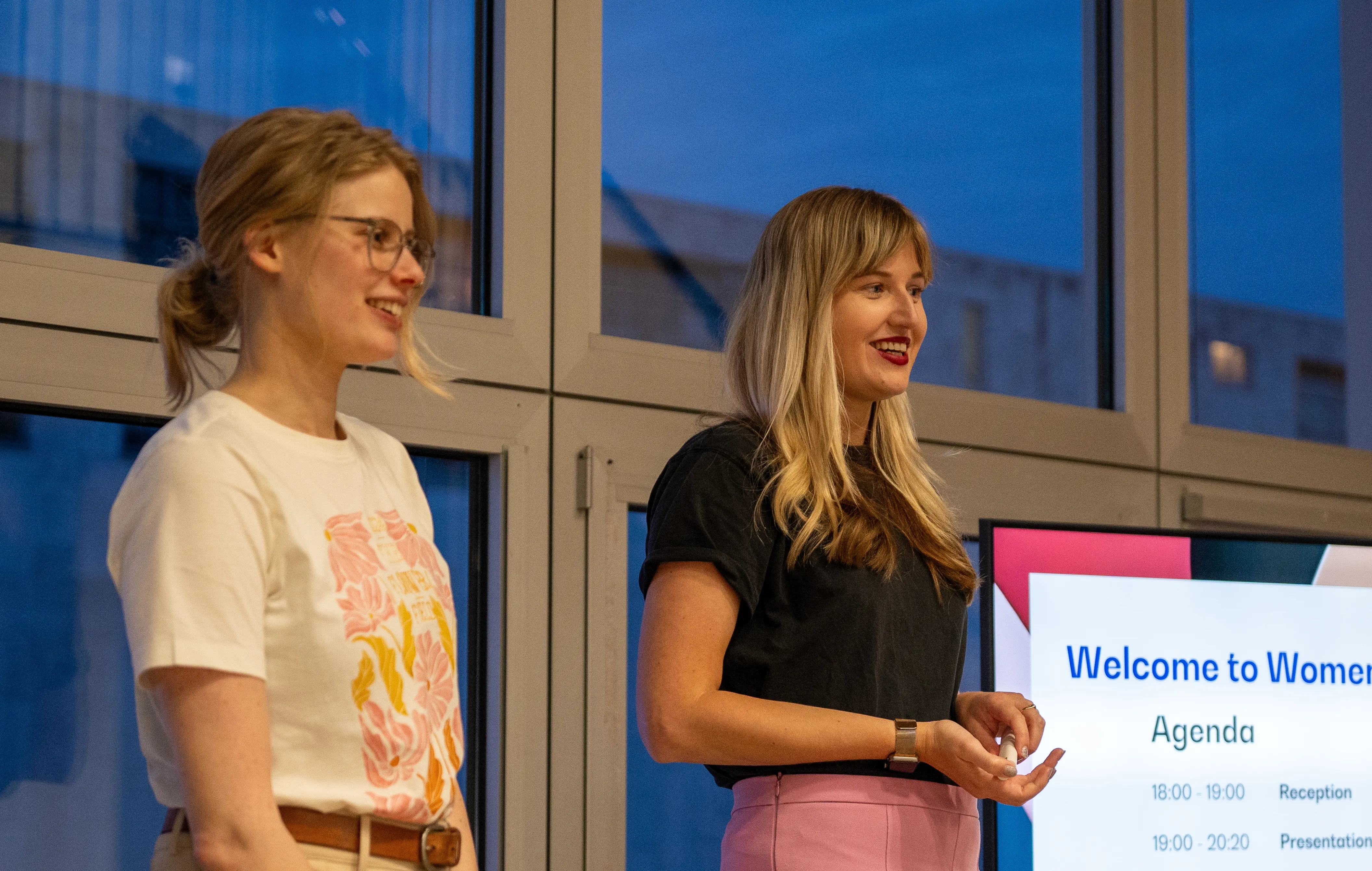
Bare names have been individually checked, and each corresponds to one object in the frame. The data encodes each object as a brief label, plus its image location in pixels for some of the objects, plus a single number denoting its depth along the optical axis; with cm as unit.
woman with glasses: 340
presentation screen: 477
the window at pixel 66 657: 434
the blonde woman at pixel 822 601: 385
